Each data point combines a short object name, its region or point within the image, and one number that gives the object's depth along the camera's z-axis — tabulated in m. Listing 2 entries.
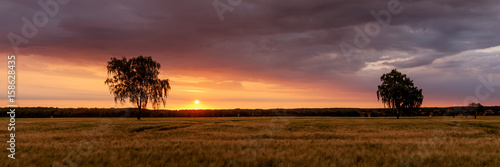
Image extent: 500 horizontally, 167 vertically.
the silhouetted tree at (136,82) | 58.12
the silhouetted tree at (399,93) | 75.94
